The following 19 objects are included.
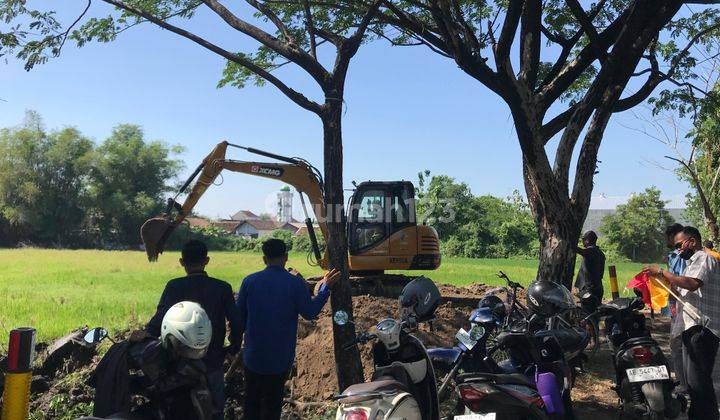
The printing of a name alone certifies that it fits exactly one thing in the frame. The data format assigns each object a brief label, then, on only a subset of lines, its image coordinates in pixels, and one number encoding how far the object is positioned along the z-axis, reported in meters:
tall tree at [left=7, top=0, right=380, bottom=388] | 6.09
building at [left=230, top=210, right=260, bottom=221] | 120.26
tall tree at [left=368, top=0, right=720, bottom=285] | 8.35
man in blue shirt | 4.61
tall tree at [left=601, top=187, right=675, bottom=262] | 43.81
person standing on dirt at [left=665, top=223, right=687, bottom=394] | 5.66
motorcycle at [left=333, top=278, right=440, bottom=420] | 4.09
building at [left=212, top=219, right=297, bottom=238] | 88.06
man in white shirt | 5.43
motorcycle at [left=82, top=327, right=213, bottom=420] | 3.10
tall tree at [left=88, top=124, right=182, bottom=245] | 53.12
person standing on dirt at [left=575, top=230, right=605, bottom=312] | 9.48
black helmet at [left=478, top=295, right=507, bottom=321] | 4.96
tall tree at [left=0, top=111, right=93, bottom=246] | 52.31
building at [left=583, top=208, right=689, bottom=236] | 54.33
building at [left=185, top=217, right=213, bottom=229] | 73.50
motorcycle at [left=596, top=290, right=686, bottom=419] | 5.23
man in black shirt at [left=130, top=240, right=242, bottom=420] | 4.22
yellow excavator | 13.95
